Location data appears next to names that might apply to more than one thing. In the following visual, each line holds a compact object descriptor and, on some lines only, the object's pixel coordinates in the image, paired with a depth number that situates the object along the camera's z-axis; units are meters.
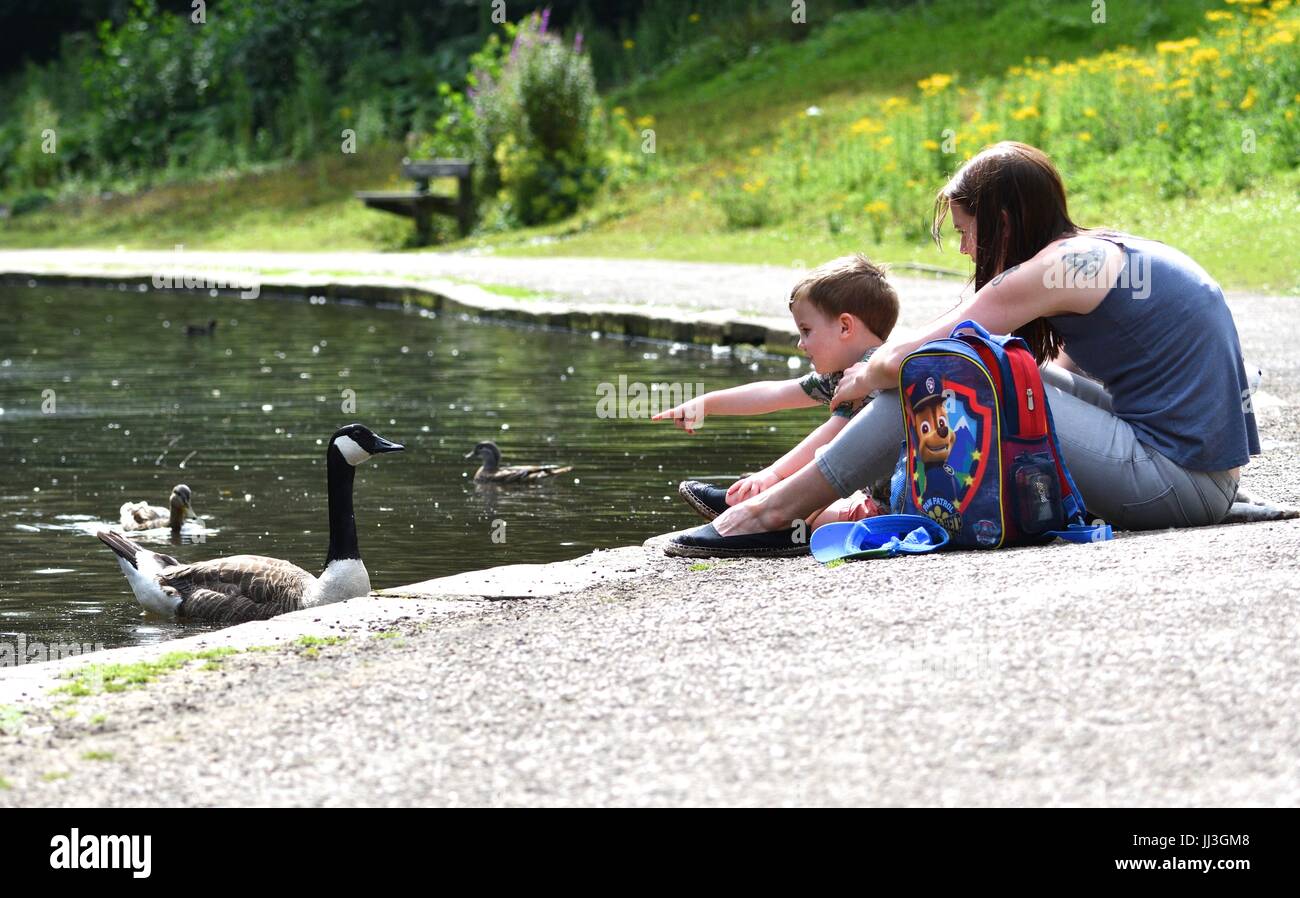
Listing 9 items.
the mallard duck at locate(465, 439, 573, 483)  8.68
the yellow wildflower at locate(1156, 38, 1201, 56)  19.00
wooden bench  23.61
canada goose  6.34
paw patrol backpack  4.89
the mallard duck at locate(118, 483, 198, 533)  7.86
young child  5.54
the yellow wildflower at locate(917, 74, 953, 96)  20.23
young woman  4.98
